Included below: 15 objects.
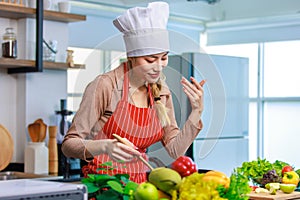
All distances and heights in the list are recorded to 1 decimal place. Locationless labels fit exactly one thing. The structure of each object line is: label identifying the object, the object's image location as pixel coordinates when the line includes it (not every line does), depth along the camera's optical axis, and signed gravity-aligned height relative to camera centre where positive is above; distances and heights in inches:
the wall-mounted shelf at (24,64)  163.6 +9.7
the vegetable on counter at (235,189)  64.7 -8.9
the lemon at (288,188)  94.6 -12.6
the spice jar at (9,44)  167.3 +14.8
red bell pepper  68.4 -7.0
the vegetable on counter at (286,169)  102.8 -10.7
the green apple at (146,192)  60.8 -8.7
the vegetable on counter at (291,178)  98.7 -11.7
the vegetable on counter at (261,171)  101.2 -11.0
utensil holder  169.9 -15.4
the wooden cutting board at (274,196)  90.0 -13.4
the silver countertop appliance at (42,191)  57.5 -8.4
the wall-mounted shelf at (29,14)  164.1 +23.3
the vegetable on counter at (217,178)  65.5 -7.8
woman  83.6 -0.5
